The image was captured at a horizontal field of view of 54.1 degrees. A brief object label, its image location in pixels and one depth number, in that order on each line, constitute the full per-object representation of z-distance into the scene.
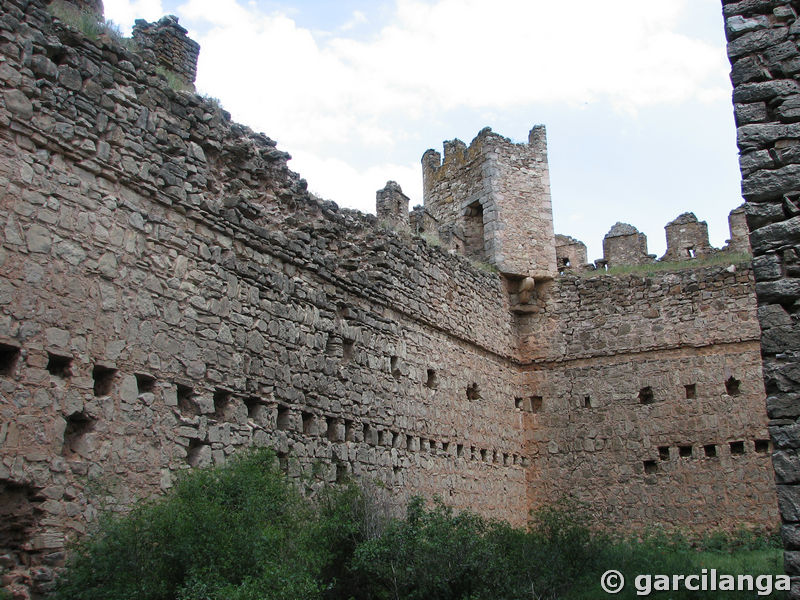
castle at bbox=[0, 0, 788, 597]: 6.32
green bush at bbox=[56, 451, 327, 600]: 5.73
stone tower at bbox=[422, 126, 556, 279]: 14.98
